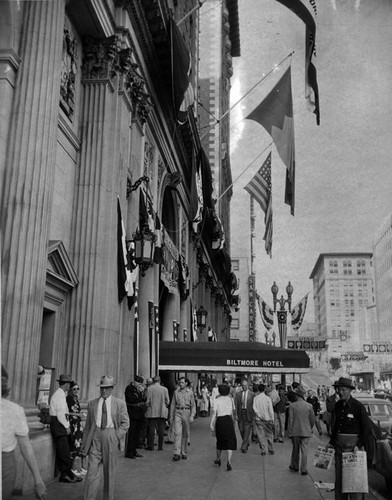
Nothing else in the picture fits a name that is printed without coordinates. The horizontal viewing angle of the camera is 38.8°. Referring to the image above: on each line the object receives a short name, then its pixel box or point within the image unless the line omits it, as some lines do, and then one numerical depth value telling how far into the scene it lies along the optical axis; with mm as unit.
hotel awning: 20859
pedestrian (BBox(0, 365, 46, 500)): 4707
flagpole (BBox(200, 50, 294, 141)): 24381
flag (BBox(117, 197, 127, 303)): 14406
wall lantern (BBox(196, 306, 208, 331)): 35406
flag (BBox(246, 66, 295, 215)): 23719
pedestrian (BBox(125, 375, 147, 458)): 12961
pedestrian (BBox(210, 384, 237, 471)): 11711
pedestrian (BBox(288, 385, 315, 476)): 11680
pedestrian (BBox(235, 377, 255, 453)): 15573
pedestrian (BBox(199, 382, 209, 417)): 30625
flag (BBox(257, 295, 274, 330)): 37734
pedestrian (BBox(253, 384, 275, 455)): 14758
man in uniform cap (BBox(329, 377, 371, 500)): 7855
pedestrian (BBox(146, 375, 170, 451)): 14766
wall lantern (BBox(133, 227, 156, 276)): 15211
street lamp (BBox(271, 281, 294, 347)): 33025
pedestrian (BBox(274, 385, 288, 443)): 19006
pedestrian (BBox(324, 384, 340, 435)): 19867
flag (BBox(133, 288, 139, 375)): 16406
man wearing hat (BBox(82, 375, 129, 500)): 7898
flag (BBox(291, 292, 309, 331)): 35938
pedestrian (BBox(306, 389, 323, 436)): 27009
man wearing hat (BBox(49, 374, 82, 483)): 9406
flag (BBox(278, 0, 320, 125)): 19859
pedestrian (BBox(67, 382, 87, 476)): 10164
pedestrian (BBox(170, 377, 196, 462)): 13227
